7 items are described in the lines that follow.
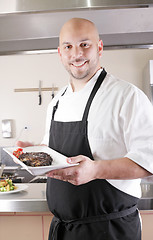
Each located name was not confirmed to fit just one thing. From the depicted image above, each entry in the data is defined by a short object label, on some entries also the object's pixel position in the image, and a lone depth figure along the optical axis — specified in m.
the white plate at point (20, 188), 1.96
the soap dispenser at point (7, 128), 3.99
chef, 1.25
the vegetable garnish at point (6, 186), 1.99
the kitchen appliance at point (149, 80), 3.42
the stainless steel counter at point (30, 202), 1.81
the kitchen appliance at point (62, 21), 1.38
